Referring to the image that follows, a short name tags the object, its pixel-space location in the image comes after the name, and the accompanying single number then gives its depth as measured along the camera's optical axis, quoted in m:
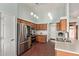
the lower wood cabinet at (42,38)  5.52
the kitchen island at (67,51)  1.13
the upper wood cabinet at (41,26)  5.71
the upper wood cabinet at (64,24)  2.02
